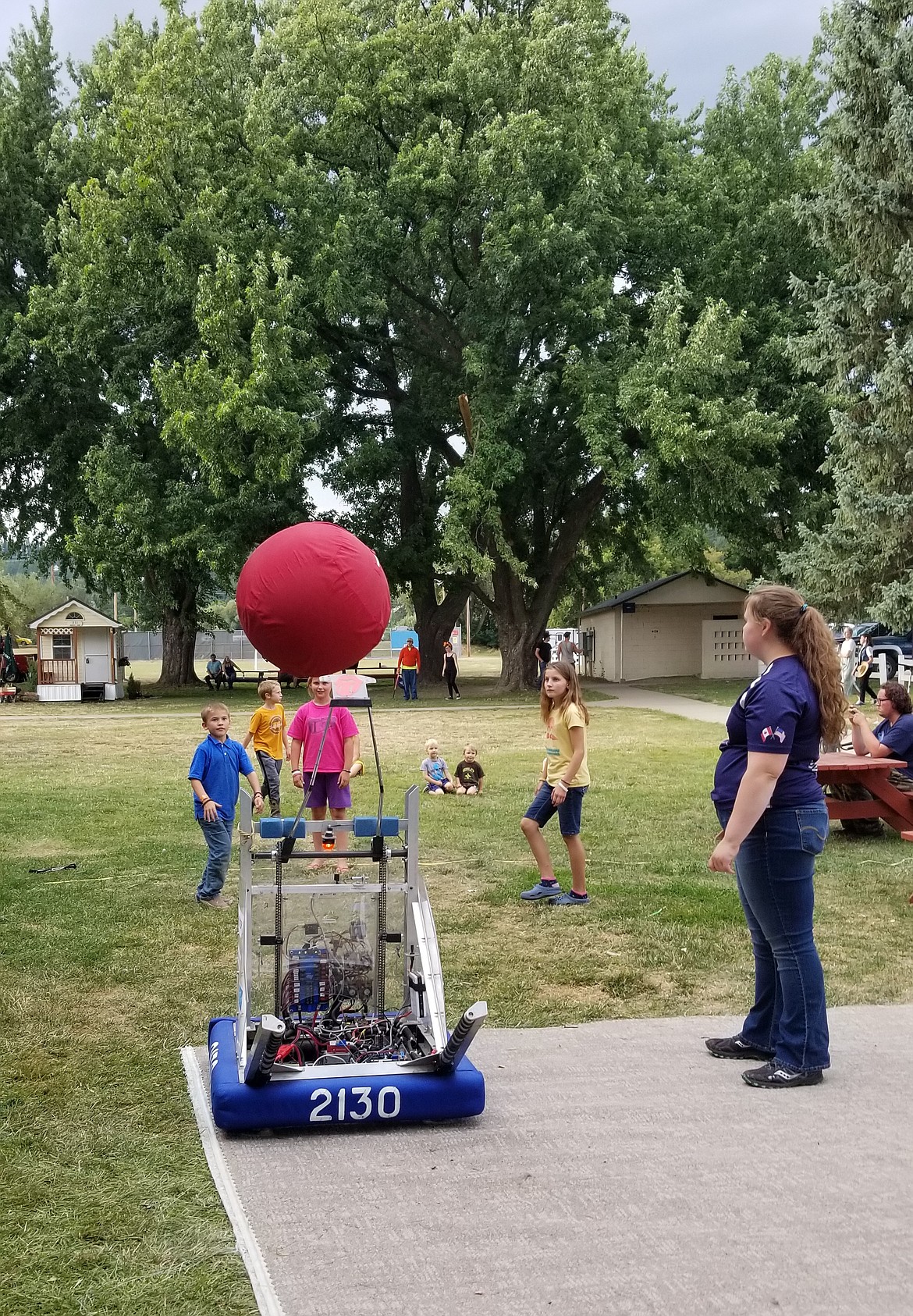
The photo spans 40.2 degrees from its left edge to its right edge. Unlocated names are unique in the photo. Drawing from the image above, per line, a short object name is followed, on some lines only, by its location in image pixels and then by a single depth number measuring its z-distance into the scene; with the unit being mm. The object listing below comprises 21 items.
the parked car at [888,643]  27703
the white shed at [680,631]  41031
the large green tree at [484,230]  29453
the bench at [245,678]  39031
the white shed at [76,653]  33688
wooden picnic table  9922
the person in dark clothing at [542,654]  33562
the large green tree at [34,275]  35125
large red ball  4707
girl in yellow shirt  8148
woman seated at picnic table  10195
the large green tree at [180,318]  28938
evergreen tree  21734
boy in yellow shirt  11594
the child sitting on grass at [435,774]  14188
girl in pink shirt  8930
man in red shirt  31078
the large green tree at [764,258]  29891
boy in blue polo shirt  8195
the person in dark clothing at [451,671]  31969
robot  4457
